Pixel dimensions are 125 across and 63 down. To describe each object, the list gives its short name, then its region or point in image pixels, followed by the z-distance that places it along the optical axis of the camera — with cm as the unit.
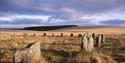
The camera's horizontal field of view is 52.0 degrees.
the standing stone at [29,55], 507
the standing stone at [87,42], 676
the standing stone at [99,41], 962
